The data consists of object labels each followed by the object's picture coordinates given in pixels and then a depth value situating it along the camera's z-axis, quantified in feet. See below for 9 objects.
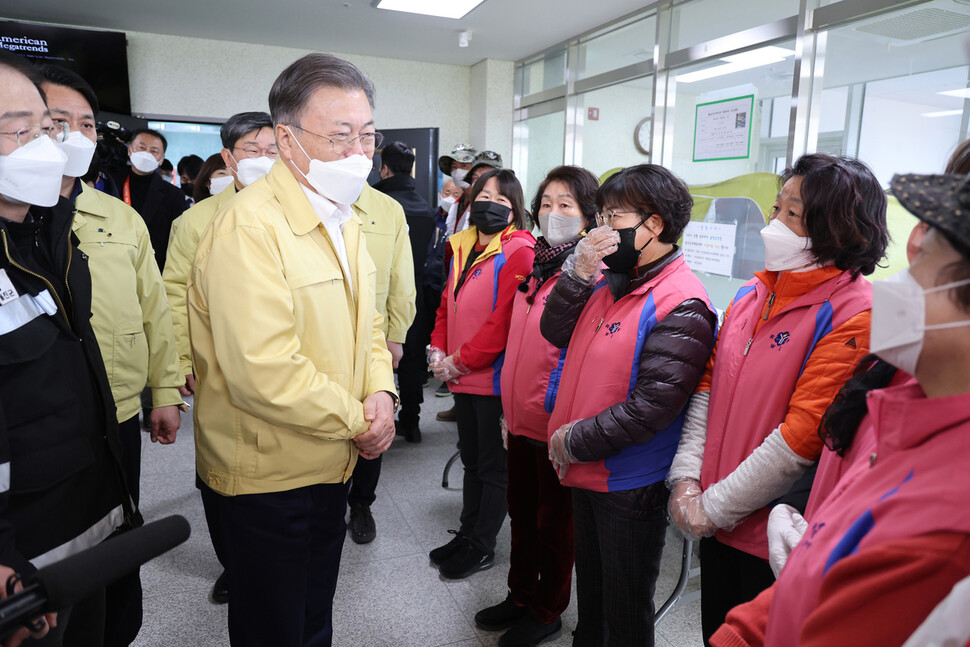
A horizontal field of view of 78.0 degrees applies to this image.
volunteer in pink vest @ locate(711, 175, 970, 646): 1.96
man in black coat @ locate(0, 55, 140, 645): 3.79
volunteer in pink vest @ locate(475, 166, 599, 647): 6.60
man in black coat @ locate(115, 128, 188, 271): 13.24
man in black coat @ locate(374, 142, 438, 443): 11.97
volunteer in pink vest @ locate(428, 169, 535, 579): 7.86
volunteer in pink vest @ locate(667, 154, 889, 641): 4.17
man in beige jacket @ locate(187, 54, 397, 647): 4.25
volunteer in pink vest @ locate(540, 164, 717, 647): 4.97
